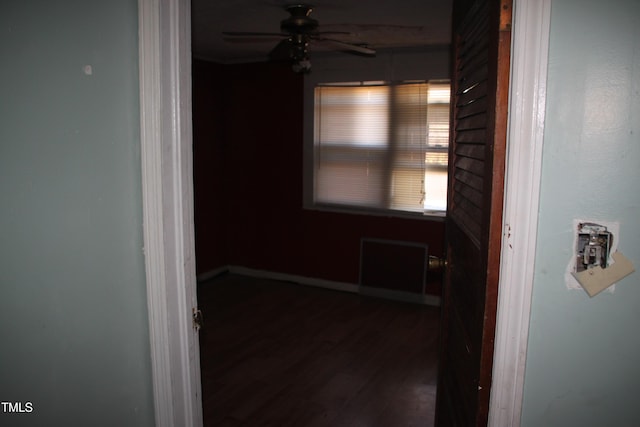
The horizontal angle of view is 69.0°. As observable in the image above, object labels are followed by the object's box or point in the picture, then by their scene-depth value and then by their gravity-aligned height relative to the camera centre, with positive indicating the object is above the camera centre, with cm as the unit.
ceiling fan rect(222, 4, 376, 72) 278 +73
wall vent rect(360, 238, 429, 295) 459 -112
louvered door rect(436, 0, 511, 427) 100 -14
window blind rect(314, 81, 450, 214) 439 +8
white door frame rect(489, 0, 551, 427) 93 -10
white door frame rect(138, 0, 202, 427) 119 -15
